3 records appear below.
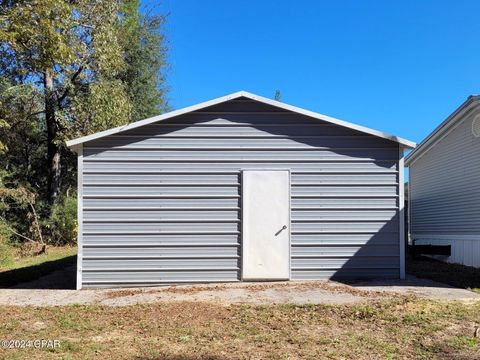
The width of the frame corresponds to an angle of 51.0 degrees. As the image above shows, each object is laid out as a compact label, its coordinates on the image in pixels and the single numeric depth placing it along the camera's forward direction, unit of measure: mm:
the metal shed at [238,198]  9305
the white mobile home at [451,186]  12664
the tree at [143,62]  22906
